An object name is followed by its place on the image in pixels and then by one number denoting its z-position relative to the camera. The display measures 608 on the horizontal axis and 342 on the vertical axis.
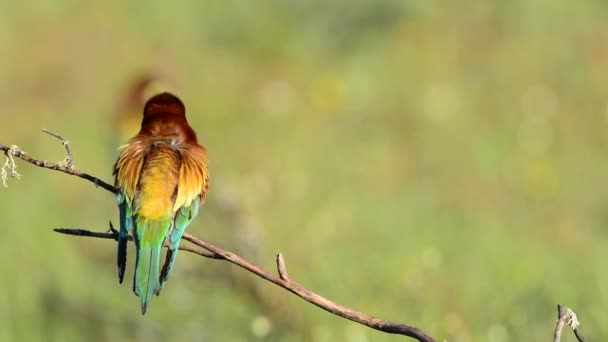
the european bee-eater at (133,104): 12.39
